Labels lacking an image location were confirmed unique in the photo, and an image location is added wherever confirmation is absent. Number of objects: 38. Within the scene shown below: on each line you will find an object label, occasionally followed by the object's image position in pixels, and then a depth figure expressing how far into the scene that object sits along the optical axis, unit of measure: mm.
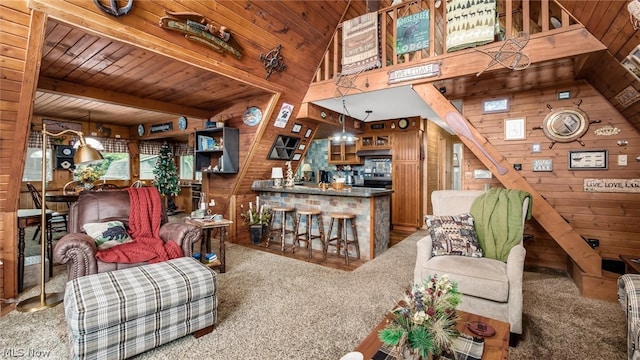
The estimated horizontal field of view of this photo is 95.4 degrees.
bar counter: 4078
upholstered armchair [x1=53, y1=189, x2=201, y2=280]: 2273
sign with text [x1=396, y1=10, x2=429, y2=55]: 3531
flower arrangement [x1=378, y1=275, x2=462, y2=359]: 1144
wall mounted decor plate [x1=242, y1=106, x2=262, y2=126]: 4453
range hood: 6414
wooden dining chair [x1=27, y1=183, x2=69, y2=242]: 4582
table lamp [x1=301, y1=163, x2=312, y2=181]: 7595
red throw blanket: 2513
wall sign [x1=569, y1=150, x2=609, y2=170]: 3297
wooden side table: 3387
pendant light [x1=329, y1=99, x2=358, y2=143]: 4867
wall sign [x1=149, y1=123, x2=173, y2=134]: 6793
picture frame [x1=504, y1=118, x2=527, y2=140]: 3730
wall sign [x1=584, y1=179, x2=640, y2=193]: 3190
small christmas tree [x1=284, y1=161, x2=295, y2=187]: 5254
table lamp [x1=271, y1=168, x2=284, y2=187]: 5148
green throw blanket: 2480
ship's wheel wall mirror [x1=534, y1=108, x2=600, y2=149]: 3373
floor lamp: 2504
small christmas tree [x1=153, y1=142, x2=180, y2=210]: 7723
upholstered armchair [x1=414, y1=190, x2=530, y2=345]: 2020
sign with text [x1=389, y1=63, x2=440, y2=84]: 3402
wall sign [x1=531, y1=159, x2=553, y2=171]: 3590
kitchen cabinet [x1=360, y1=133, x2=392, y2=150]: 6418
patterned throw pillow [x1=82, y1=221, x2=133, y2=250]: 2654
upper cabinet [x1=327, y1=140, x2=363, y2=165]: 6930
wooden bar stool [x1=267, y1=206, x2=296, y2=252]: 4566
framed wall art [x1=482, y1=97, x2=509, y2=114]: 3836
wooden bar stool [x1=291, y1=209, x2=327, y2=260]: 4295
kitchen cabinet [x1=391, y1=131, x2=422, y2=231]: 6023
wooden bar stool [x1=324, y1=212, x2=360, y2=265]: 4051
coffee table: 1311
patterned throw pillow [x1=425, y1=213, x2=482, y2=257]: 2537
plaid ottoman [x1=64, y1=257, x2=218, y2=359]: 1642
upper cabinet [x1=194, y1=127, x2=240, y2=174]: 4680
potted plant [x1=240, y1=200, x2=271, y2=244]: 4906
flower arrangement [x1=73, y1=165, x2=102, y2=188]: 4945
